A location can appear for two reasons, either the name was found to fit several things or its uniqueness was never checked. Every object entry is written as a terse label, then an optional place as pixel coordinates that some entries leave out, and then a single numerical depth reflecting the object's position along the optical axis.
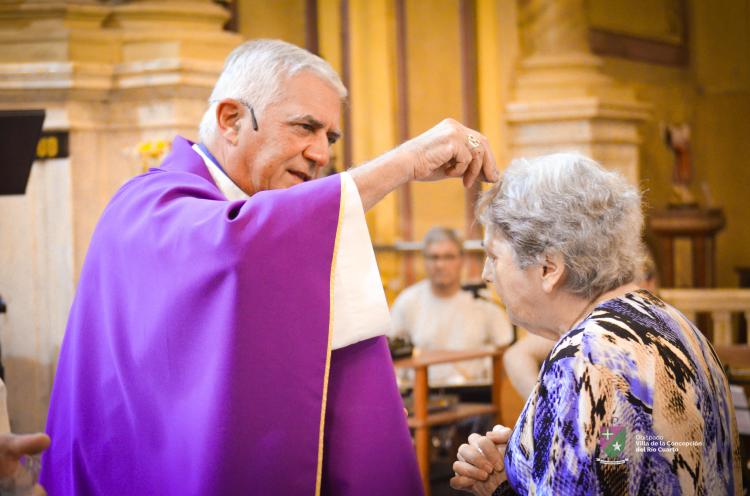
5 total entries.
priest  1.82
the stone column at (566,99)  7.32
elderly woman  1.79
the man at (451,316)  6.12
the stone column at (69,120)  5.47
